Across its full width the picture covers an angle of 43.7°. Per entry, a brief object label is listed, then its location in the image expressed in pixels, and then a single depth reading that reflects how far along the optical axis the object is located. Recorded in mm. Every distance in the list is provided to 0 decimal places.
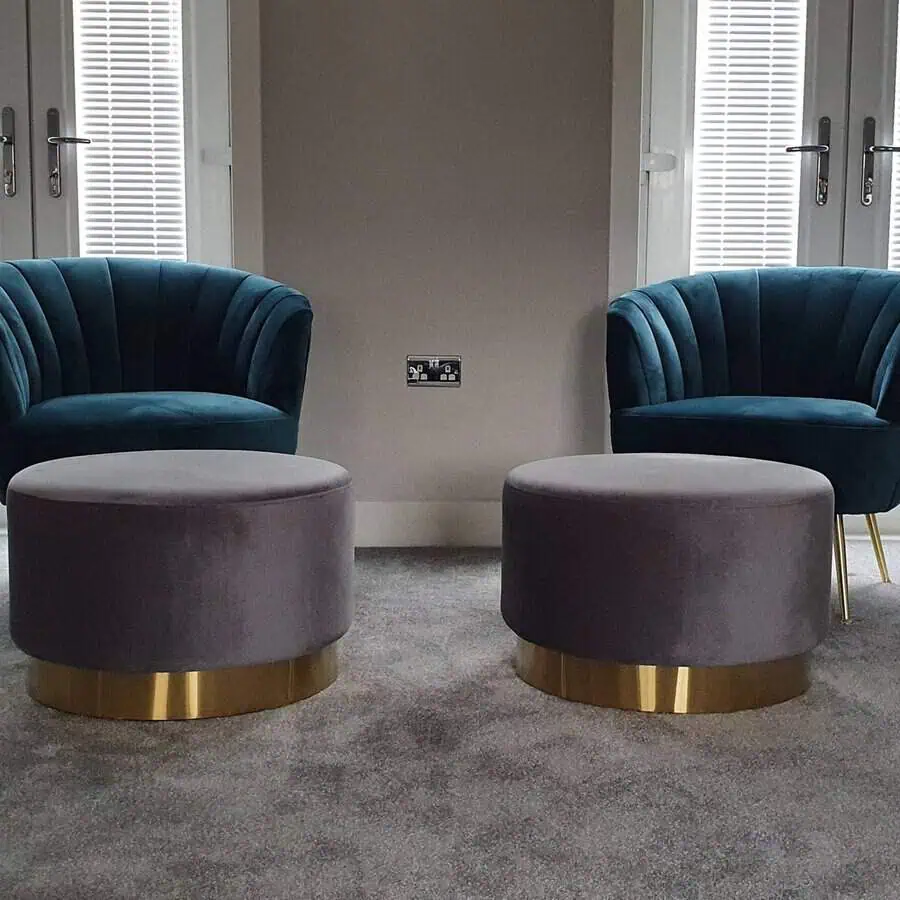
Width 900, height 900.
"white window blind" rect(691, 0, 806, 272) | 3604
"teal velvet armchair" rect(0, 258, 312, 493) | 2633
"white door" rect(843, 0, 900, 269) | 3596
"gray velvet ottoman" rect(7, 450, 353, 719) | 1730
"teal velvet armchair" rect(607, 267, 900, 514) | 2623
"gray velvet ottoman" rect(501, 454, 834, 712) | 1796
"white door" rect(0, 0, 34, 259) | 3531
